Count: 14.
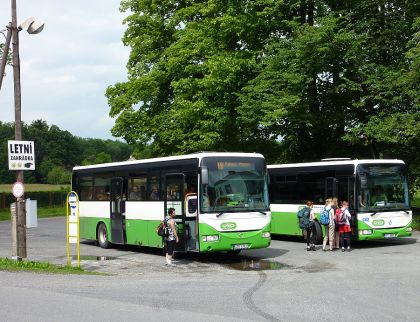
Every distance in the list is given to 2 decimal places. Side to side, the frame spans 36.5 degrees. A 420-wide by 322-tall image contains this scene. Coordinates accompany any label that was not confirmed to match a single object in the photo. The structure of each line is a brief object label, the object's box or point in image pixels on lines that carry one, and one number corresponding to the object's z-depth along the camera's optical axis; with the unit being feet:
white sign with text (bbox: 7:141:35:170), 57.41
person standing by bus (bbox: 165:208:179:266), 56.34
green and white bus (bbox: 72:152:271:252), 56.49
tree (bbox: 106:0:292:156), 107.45
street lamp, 58.75
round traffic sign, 57.48
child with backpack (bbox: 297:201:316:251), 67.36
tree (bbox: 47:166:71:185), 355.93
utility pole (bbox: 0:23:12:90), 62.46
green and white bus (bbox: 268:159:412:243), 68.67
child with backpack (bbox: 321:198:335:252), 66.80
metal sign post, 54.49
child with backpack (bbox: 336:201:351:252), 66.33
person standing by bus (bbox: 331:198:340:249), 67.55
